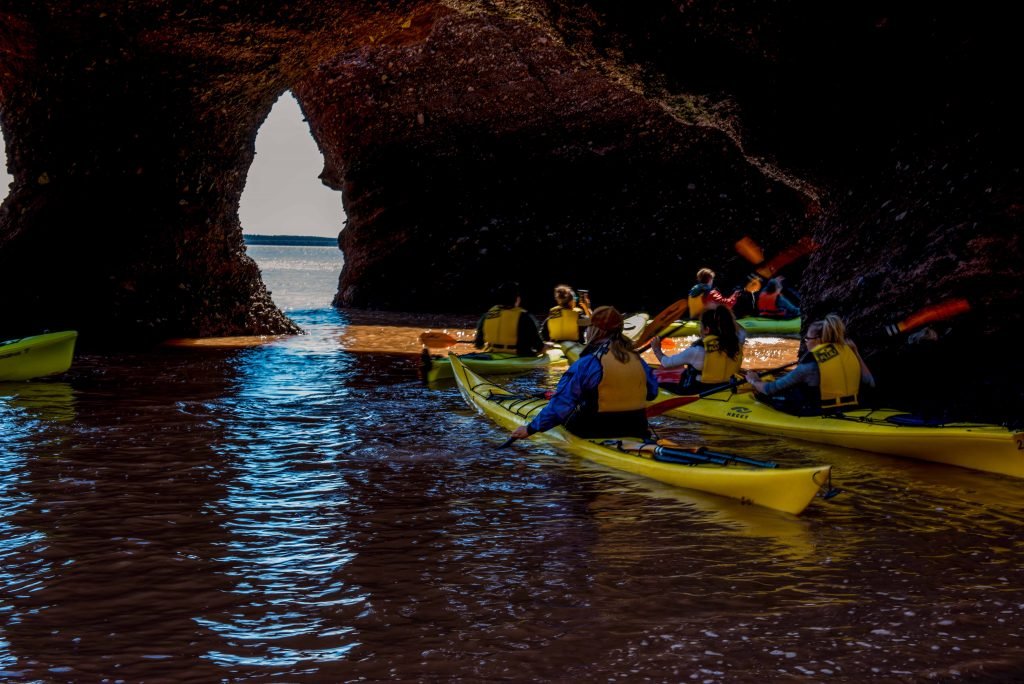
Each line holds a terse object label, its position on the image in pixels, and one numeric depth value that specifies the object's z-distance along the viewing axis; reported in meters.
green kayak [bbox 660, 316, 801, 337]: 16.89
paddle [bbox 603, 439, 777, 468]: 6.42
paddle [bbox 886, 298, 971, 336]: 8.52
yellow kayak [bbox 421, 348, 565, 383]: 11.48
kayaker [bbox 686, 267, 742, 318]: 14.34
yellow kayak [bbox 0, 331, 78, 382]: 10.98
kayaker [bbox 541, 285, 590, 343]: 13.38
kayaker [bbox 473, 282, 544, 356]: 12.12
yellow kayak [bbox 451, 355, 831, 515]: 5.87
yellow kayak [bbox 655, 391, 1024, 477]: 6.92
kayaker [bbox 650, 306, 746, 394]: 9.31
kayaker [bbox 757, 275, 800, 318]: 17.70
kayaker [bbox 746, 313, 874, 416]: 7.96
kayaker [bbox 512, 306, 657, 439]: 6.83
